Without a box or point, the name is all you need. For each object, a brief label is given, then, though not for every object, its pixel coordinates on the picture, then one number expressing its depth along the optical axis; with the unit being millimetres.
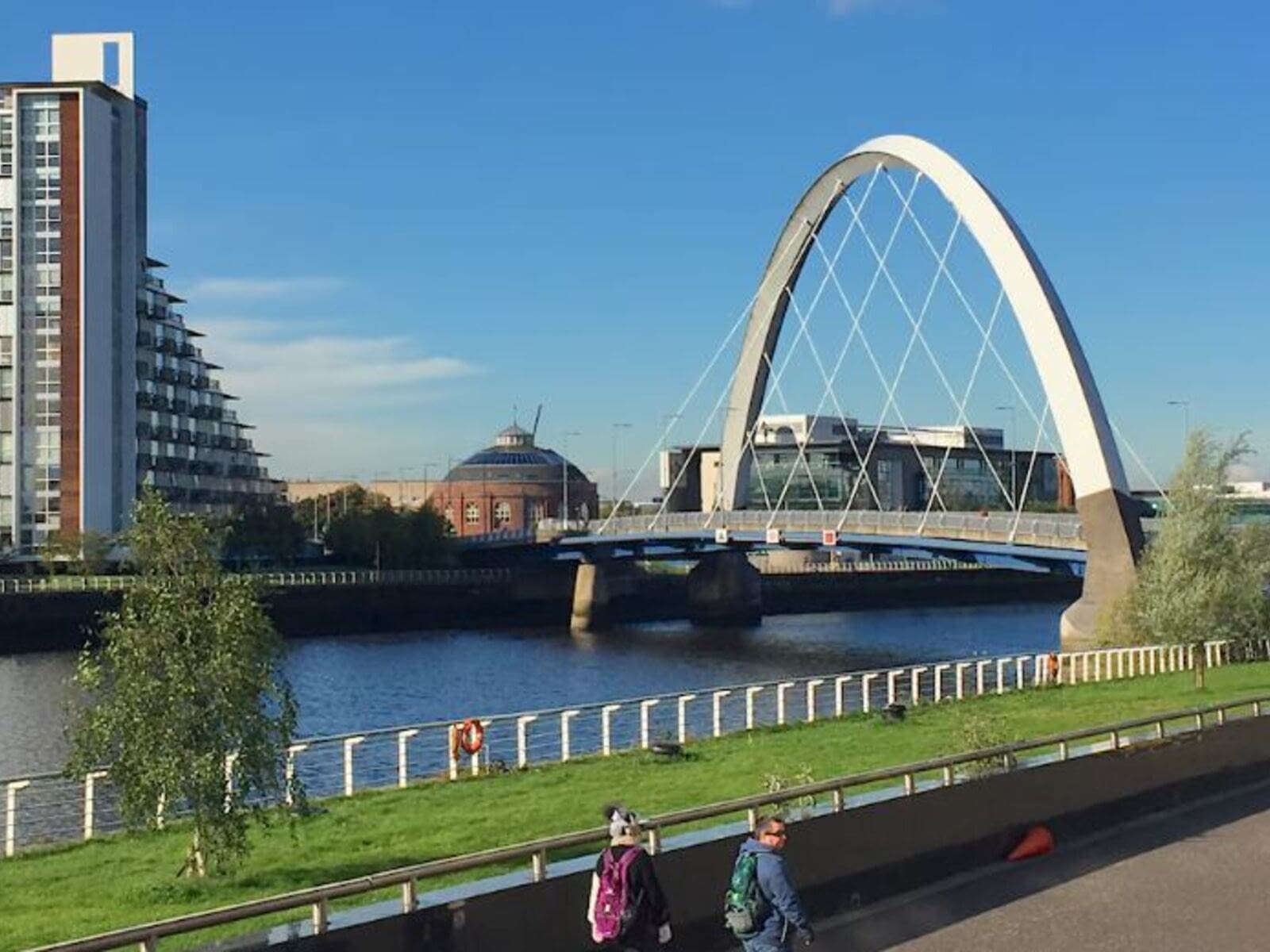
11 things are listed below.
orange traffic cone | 17750
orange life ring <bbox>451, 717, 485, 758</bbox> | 29375
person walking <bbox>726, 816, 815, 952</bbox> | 11281
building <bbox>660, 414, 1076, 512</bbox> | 173500
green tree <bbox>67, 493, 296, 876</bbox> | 17000
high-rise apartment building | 114188
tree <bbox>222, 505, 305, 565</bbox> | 125500
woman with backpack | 10984
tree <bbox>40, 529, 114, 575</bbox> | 105938
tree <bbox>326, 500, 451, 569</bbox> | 127125
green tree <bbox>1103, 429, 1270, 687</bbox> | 48062
